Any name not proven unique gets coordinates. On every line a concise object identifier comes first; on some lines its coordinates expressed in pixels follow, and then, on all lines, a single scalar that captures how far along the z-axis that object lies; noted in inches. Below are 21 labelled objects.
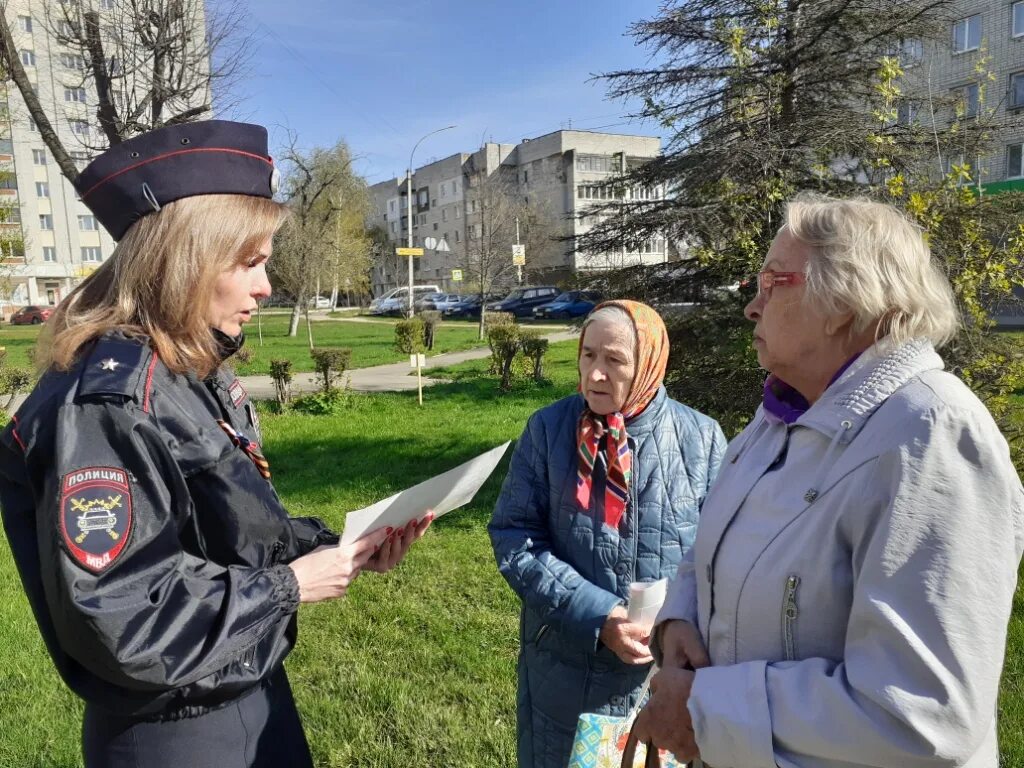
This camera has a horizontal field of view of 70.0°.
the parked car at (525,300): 1593.3
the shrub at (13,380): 380.9
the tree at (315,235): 922.7
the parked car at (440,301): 1608.8
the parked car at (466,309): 1588.5
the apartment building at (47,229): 2048.5
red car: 1714.2
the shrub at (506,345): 492.4
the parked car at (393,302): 1737.1
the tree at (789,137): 196.2
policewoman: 49.8
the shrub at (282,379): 432.5
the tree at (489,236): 1095.6
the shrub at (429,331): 762.2
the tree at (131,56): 318.7
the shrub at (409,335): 605.0
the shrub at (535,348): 504.4
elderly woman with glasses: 45.1
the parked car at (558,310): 1454.0
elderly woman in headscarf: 86.2
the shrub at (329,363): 434.9
